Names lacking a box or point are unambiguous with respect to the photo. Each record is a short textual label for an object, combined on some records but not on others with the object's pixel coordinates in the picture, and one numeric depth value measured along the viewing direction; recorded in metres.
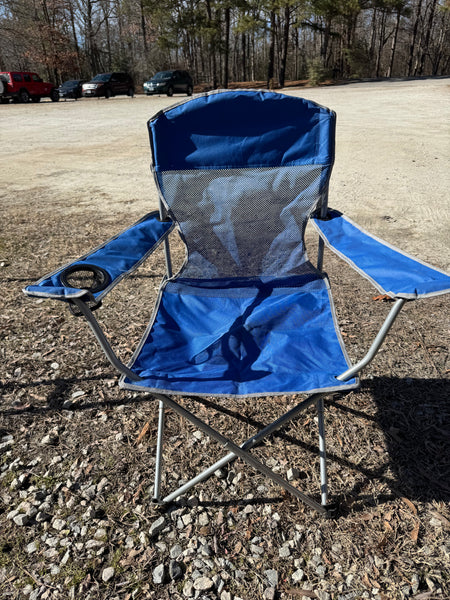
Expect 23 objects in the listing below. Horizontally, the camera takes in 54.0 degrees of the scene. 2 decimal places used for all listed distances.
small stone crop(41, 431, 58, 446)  1.83
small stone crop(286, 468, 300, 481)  1.67
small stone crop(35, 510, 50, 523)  1.53
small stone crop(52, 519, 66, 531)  1.50
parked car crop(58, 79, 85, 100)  21.12
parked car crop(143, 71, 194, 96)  20.23
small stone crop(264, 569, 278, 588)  1.34
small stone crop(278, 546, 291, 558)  1.41
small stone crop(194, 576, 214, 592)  1.33
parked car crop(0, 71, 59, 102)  18.70
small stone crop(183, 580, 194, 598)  1.31
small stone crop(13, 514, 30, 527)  1.51
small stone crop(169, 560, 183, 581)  1.36
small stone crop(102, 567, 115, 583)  1.36
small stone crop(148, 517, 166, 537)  1.49
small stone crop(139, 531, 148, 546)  1.46
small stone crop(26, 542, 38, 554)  1.43
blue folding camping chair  1.38
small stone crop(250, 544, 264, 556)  1.42
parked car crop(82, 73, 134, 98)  20.42
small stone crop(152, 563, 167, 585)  1.35
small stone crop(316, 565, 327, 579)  1.35
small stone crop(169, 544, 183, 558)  1.42
